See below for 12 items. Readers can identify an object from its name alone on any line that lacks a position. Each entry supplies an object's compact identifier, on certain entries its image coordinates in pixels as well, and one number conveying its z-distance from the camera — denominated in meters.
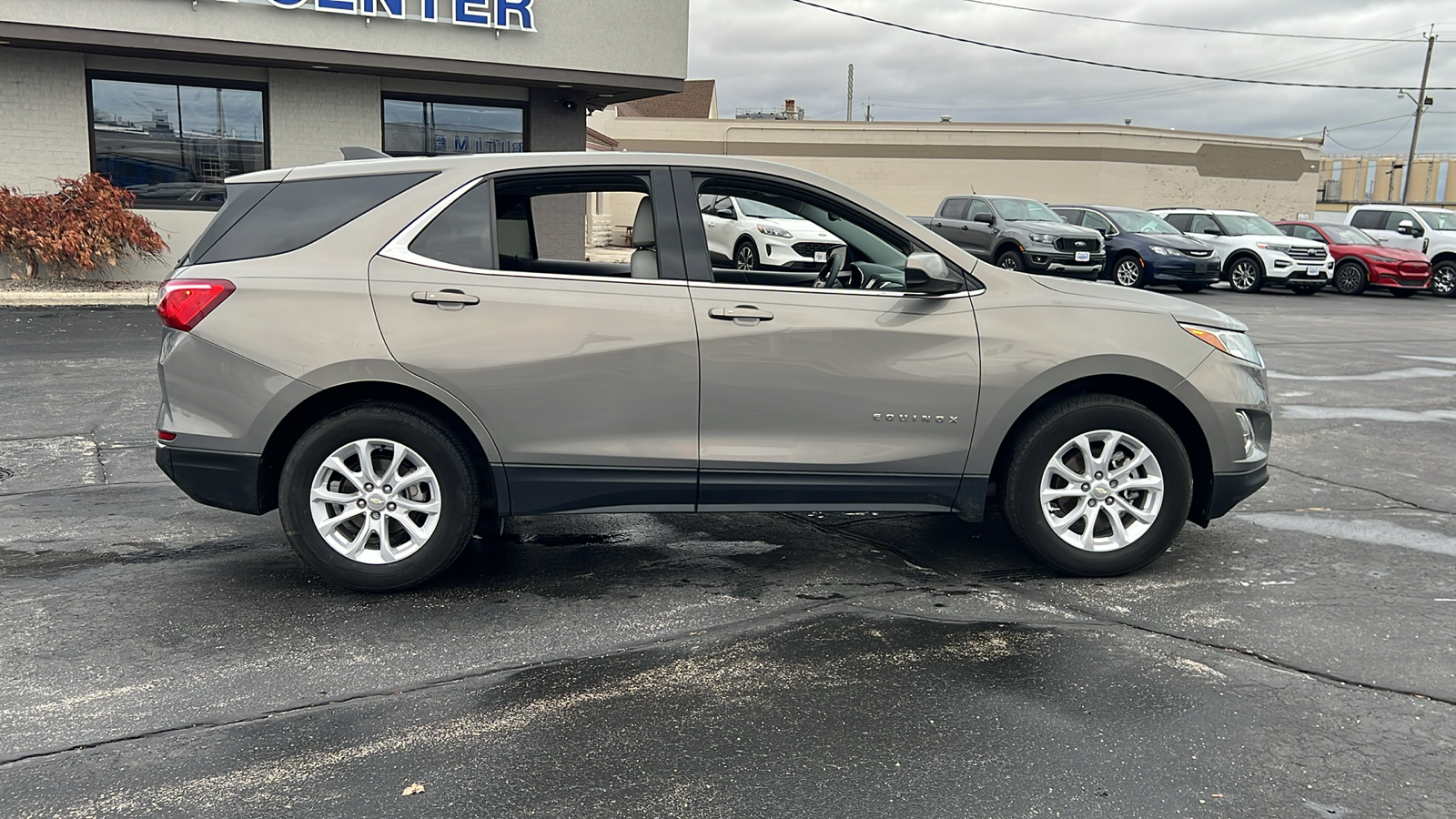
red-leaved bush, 15.18
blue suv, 22.00
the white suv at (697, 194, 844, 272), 18.73
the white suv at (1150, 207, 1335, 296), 23.38
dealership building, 15.59
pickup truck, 20.64
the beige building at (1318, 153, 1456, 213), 82.88
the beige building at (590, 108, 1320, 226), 42.56
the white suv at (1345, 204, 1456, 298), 24.28
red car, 23.62
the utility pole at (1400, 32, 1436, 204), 51.25
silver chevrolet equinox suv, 4.48
